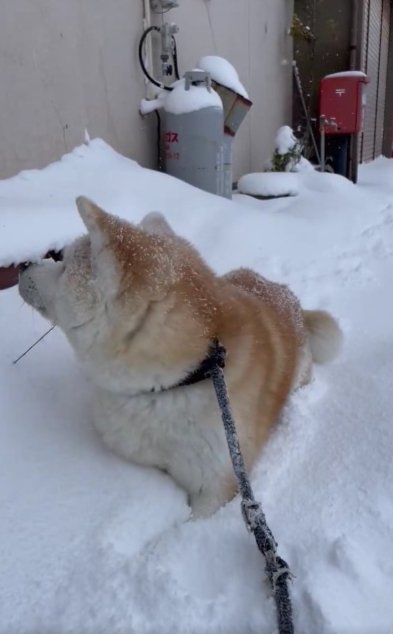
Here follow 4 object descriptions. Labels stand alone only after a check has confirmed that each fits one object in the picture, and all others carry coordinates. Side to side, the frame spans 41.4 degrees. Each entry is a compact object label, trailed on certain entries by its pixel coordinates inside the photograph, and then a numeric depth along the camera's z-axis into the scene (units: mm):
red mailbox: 7602
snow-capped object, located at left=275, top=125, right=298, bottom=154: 6801
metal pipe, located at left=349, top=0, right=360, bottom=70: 8977
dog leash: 1147
